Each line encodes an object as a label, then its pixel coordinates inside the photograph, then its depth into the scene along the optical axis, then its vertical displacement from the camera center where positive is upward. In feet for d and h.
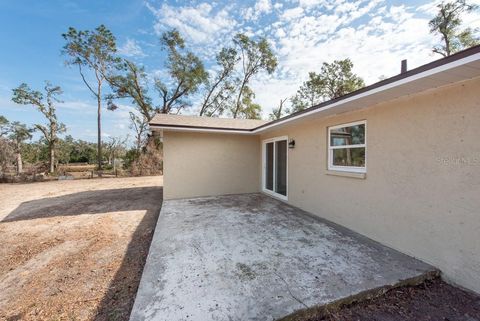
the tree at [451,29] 45.98 +30.54
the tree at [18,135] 54.83 +7.21
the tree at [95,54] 57.41 +30.49
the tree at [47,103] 57.62 +16.28
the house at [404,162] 8.44 -0.14
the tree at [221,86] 67.77 +25.50
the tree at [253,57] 66.54 +34.14
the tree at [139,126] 69.33 +11.36
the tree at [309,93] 68.95 +23.29
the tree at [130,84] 62.13 +23.12
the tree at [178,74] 62.49 +27.03
